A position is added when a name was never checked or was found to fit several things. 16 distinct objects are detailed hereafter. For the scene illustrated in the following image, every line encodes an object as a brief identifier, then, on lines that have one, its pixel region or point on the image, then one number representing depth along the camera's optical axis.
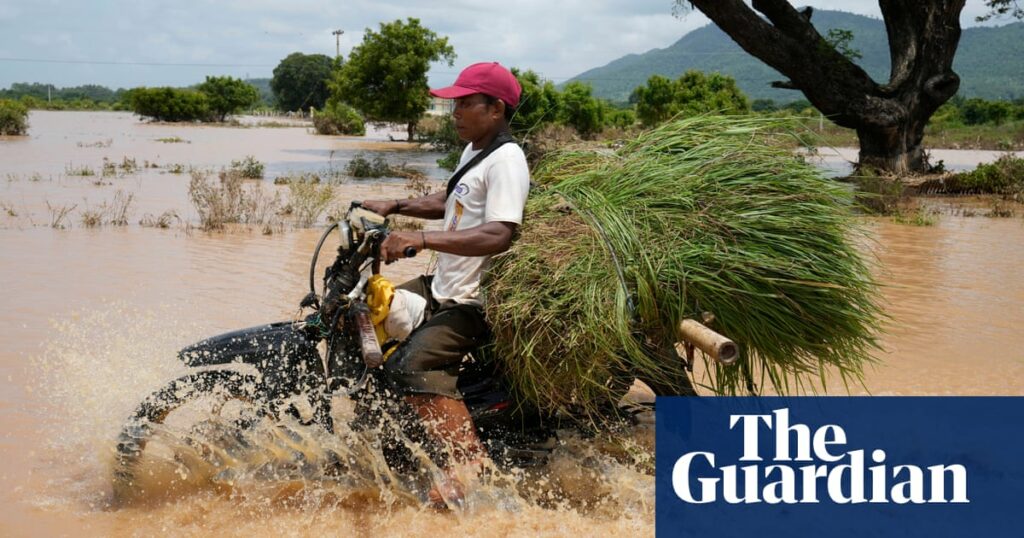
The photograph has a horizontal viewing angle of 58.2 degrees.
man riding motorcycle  3.29
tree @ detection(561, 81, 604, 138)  25.59
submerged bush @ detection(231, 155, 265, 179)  17.88
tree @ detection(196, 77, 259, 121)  58.56
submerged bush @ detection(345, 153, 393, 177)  19.36
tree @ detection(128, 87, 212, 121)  52.38
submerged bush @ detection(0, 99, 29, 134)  28.92
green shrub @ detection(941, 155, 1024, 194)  17.97
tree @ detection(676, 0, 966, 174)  17.53
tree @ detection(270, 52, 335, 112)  91.25
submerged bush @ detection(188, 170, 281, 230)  10.70
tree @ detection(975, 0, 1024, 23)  19.47
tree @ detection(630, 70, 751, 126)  31.52
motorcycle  3.27
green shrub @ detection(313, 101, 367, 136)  44.47
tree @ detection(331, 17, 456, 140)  33.00
